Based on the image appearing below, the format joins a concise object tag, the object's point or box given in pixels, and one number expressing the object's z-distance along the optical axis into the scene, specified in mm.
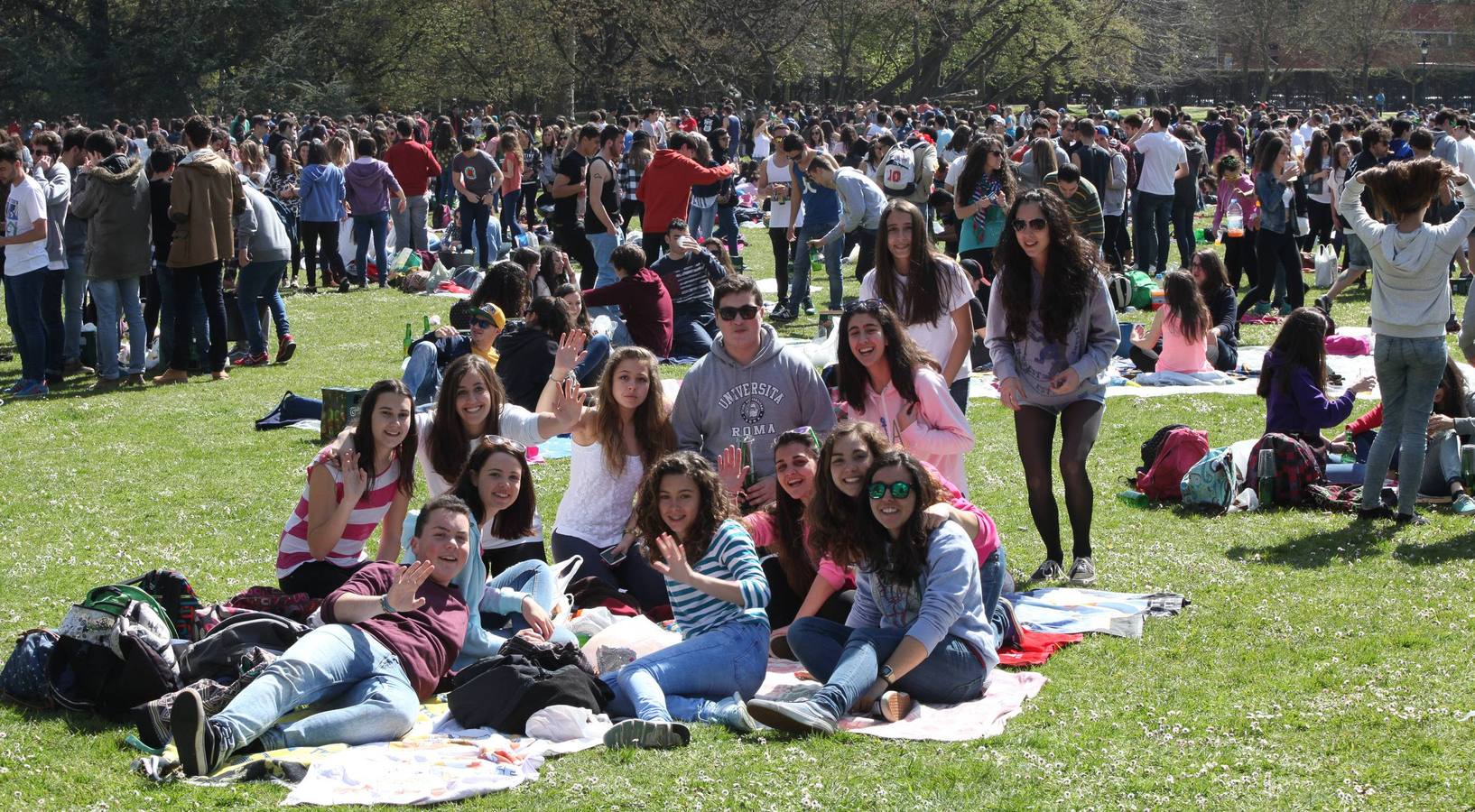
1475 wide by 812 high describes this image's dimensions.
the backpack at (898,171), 16047
